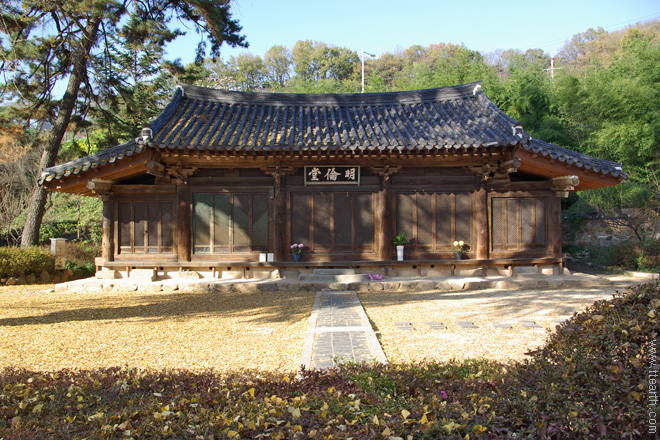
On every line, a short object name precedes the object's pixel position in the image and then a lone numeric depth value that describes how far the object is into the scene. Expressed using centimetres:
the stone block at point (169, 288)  1051
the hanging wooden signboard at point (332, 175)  1121
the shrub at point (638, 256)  1255
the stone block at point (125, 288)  1060
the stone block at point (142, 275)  1114
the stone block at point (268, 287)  1036
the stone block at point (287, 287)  1033
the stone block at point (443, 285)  1034
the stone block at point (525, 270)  1122
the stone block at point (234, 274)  1138
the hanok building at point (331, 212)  1119
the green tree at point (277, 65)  4550
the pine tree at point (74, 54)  1184
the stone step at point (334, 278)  1059
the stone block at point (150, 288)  1055
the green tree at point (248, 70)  4368
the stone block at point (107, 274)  1130
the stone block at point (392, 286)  1020
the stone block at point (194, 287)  1046
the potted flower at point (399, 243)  1109
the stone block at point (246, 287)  1034
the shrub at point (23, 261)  1179
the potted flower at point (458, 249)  1117
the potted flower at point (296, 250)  1109
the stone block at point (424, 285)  1030
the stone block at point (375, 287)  1021
